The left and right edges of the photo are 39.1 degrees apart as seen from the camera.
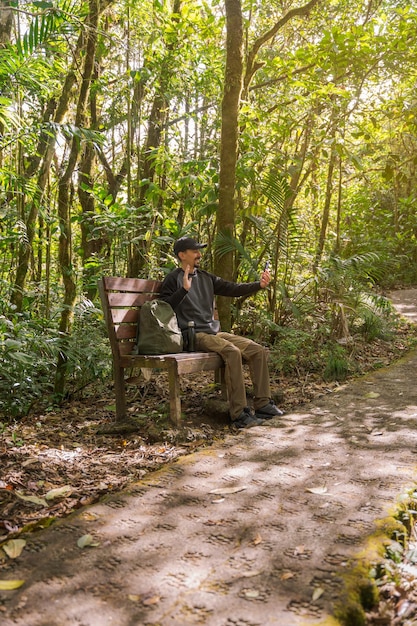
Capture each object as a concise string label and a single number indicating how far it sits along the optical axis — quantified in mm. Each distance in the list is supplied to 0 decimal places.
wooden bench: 4418
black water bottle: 4992
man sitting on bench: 4707
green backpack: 4656
